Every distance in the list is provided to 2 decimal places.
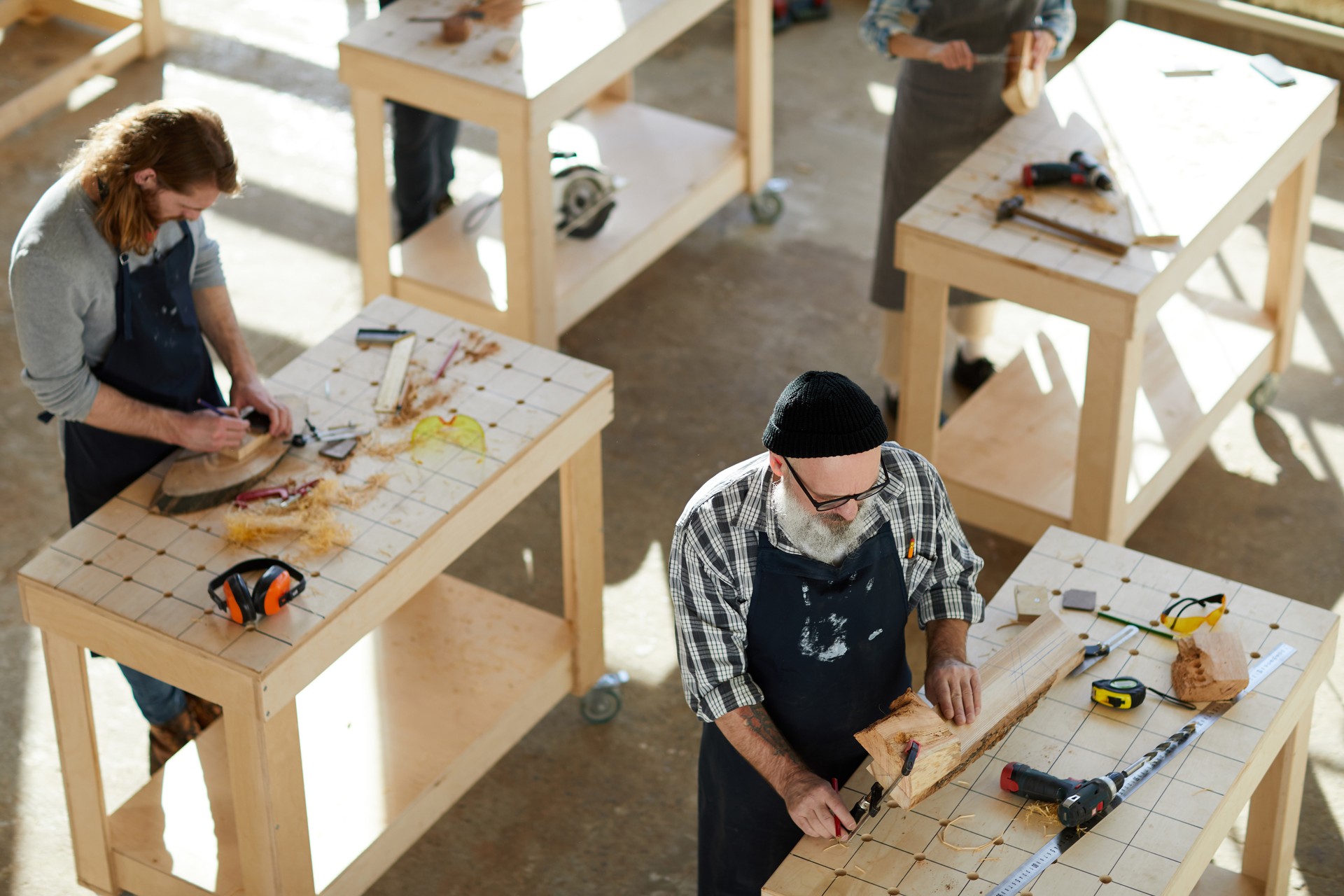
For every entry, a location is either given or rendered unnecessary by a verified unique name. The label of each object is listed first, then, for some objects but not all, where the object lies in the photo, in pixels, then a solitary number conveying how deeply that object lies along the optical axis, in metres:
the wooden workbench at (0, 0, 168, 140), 6.32
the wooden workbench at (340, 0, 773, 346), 4.56
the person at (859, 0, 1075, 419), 4.36
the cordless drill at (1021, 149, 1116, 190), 4.10
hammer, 3.85
